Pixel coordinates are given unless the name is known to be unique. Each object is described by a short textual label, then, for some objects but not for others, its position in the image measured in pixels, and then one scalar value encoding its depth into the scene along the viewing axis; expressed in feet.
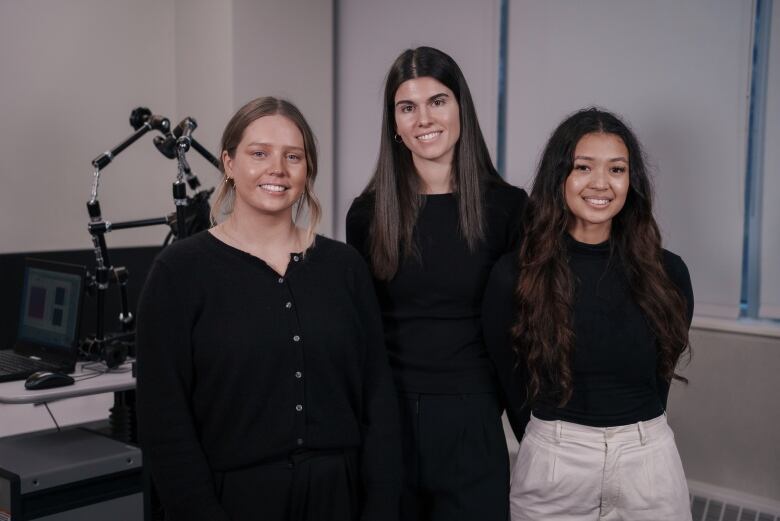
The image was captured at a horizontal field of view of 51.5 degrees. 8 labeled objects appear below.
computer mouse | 7.50
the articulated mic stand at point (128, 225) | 8.59
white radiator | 8.63
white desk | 7.31
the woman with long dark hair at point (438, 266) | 5.64
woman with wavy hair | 5.23
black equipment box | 7.16
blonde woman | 4.65
